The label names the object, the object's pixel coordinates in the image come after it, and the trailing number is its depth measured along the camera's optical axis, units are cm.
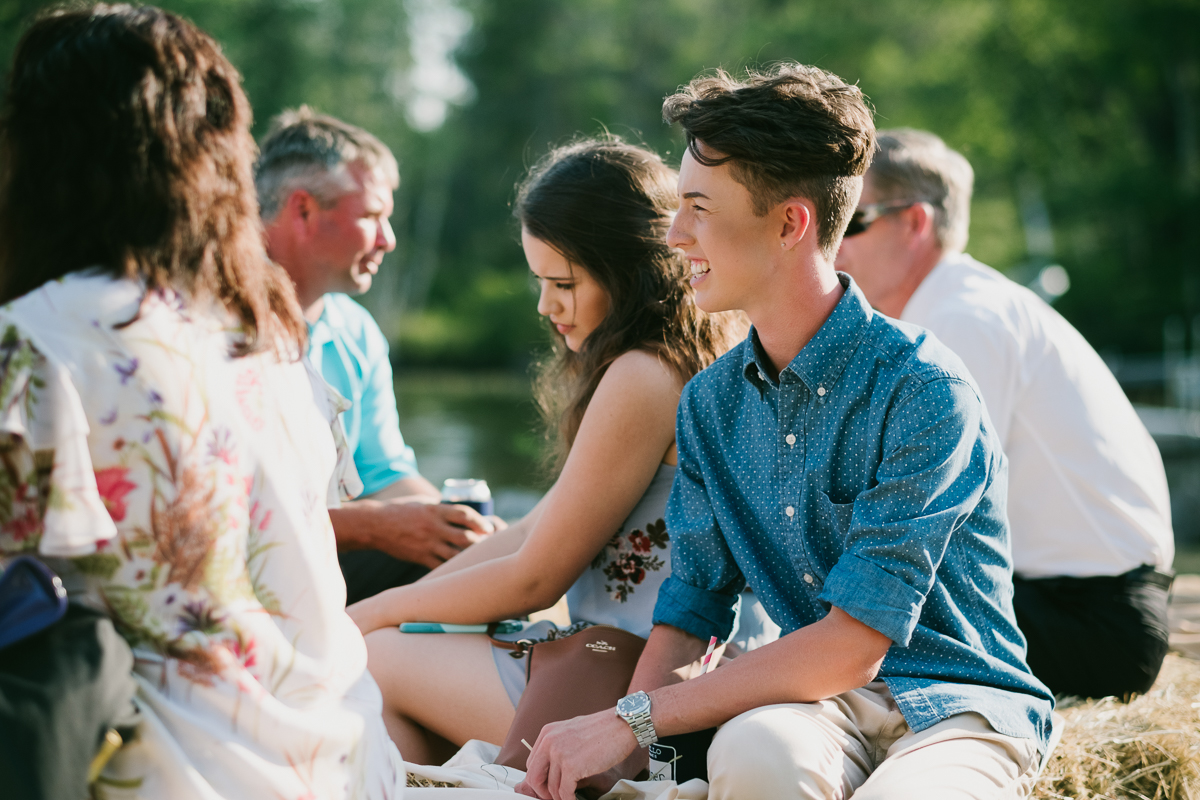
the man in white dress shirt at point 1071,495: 282
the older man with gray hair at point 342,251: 362
